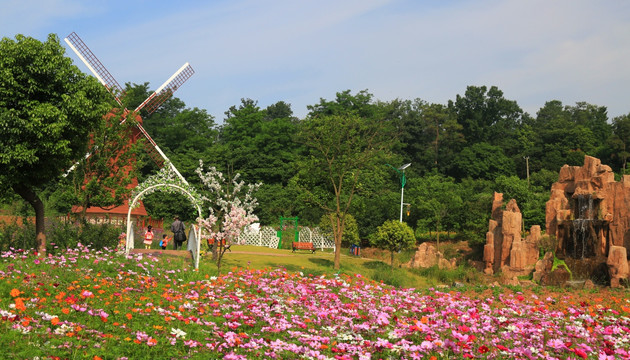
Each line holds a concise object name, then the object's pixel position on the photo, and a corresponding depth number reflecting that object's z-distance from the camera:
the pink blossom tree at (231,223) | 16.50
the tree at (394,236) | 28.47
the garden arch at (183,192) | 17.50
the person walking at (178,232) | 23.77
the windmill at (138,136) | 33.03
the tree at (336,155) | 26.48
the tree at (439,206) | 43.21
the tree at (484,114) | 68.81
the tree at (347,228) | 35.91
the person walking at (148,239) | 23.64
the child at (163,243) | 24.43
